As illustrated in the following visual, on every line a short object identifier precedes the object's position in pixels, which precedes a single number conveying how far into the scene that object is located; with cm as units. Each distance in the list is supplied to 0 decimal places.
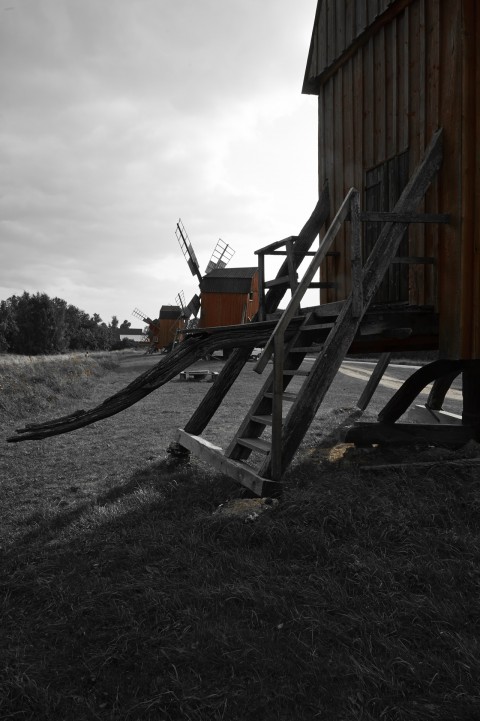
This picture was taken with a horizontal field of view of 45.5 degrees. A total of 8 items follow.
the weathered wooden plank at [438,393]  1066
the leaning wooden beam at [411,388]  847
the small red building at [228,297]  4084
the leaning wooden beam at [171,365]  581
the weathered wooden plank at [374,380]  1102
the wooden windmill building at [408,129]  680
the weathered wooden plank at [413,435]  774
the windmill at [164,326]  6206
